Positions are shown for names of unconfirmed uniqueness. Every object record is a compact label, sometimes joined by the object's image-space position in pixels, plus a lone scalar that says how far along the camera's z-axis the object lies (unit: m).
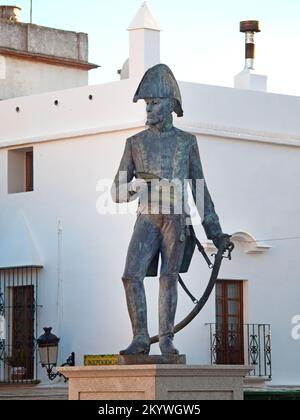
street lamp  25.62
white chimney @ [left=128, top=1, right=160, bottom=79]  25.20
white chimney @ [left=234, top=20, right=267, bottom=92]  27.39
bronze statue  13.81
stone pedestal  13.12
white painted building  25.33
